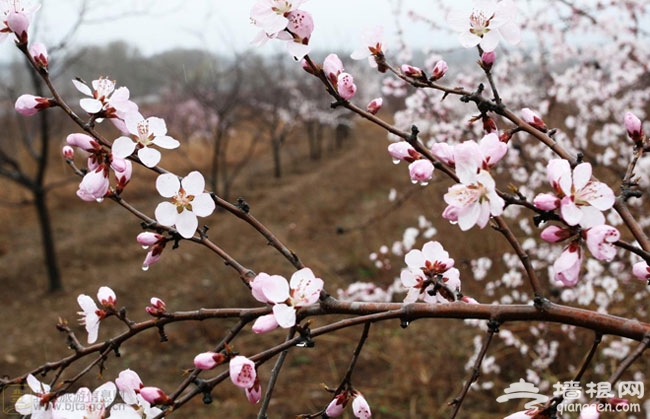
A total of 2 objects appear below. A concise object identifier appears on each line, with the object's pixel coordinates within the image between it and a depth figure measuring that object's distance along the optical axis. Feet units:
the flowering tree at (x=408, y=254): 2.47
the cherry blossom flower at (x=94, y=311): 2.69
